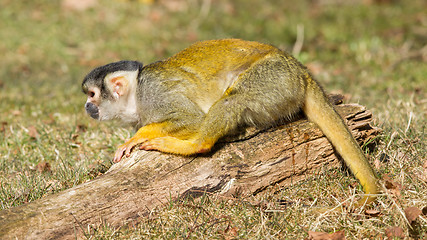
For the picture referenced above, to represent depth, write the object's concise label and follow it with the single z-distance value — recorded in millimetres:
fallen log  5098
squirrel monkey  6059
